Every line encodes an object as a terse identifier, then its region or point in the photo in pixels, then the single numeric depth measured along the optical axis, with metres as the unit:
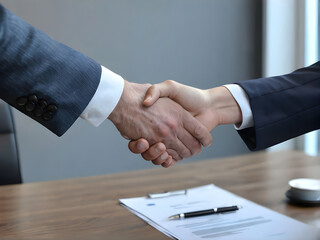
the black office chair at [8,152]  1.60
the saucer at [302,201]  1.14
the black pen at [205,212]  1.07
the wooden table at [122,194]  1.00
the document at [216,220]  0.96
